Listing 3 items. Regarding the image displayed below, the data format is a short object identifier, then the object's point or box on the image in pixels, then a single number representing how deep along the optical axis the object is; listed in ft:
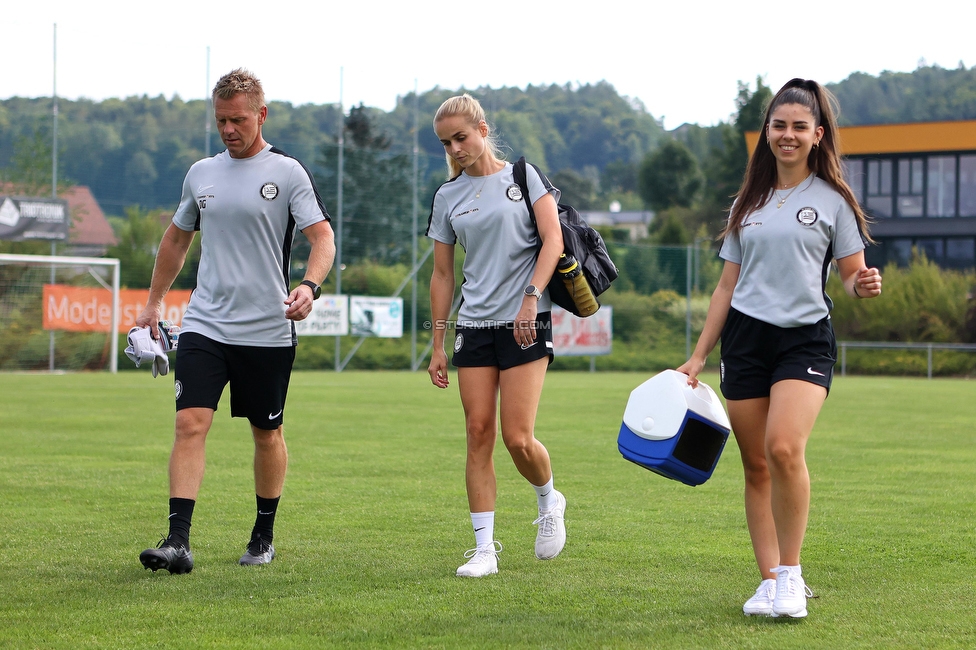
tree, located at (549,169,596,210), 304.91
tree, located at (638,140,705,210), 242.58
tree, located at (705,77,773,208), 201.87
